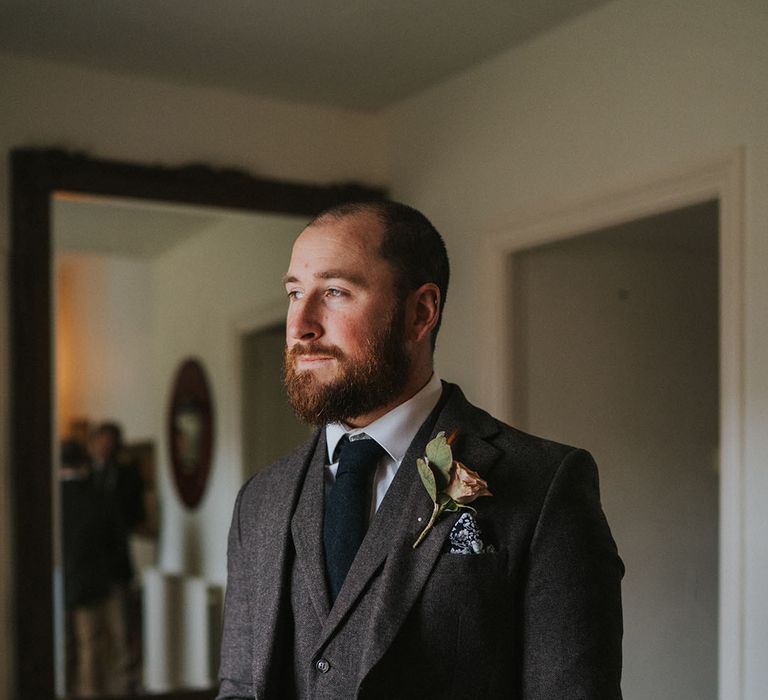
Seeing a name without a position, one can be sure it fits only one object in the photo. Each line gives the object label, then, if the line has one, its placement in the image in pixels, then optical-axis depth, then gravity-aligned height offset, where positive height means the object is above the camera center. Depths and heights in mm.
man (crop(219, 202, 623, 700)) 1498 -273
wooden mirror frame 3701 -217
